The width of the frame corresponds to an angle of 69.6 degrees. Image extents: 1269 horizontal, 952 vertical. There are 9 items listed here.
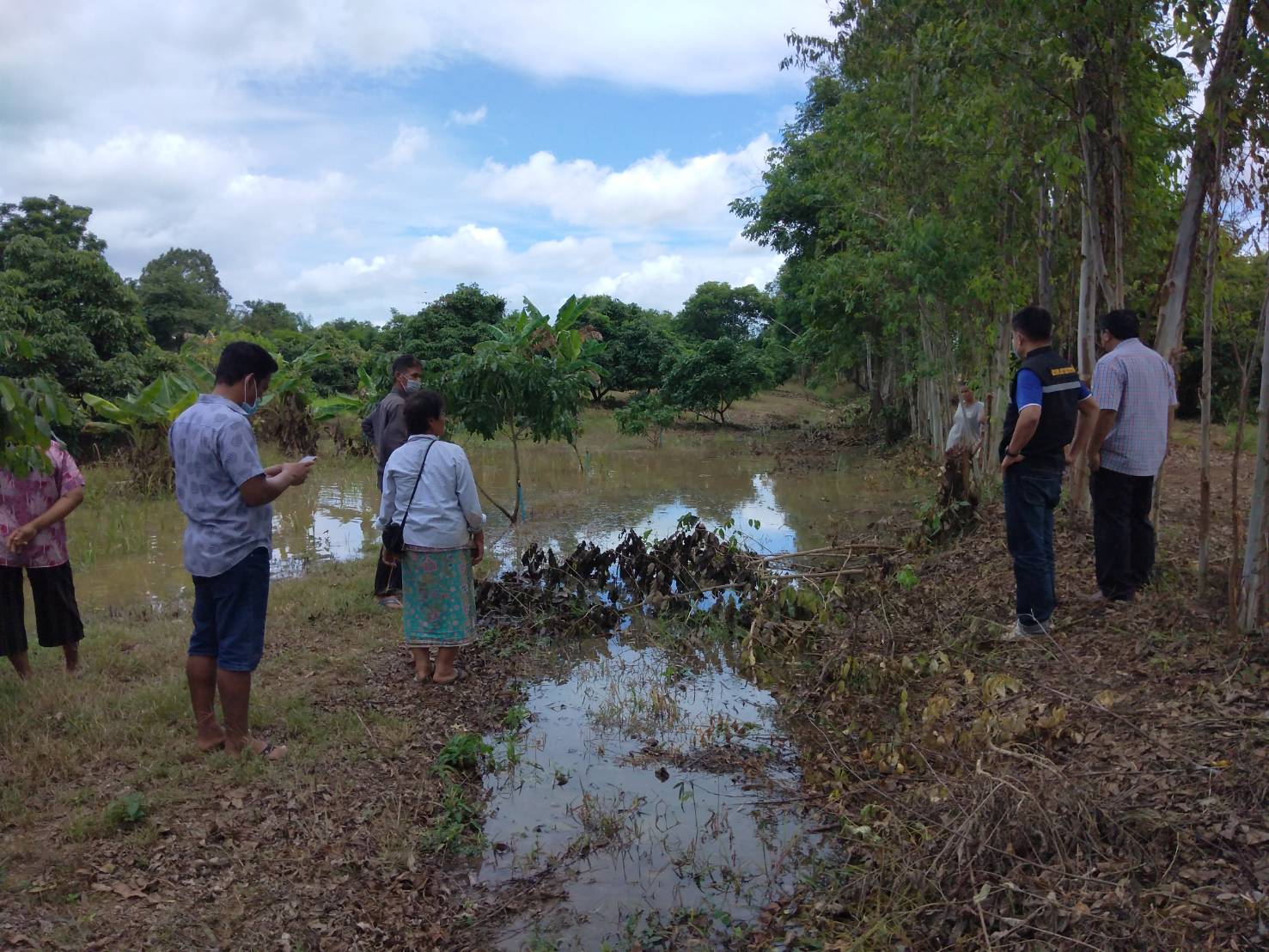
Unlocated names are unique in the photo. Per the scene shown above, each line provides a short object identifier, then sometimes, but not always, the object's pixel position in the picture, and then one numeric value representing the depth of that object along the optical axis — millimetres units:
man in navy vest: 5242
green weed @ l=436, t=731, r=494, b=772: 4605
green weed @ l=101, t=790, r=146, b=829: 3842
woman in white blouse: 5379
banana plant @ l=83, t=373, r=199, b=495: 12273
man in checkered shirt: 5496
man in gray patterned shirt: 4168
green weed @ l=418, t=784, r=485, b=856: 3926
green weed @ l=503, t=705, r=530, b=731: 5254
